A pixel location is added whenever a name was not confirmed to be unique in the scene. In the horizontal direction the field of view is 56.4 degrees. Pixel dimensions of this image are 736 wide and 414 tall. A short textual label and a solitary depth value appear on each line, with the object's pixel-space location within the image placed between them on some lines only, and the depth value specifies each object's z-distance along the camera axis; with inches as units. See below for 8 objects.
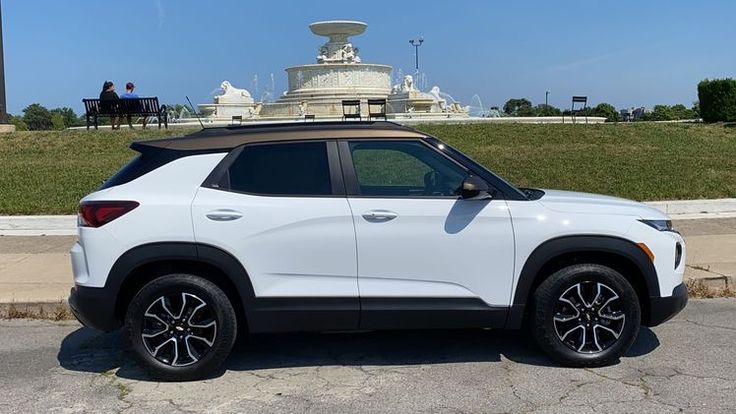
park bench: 778.8
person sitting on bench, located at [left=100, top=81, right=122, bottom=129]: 777.6
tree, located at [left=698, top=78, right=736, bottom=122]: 886.4
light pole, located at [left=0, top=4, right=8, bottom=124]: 828.6
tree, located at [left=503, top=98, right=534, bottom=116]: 2548.7
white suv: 180.2
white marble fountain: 1173.1
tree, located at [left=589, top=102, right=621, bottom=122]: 1787.6
